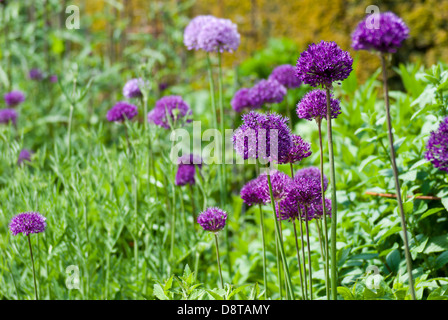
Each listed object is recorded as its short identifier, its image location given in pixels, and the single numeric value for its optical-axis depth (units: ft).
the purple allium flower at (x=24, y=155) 8.00
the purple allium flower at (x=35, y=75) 10.95
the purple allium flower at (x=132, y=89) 5.88
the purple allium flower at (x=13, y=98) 9.09
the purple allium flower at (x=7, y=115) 9.08
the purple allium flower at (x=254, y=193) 3.58
